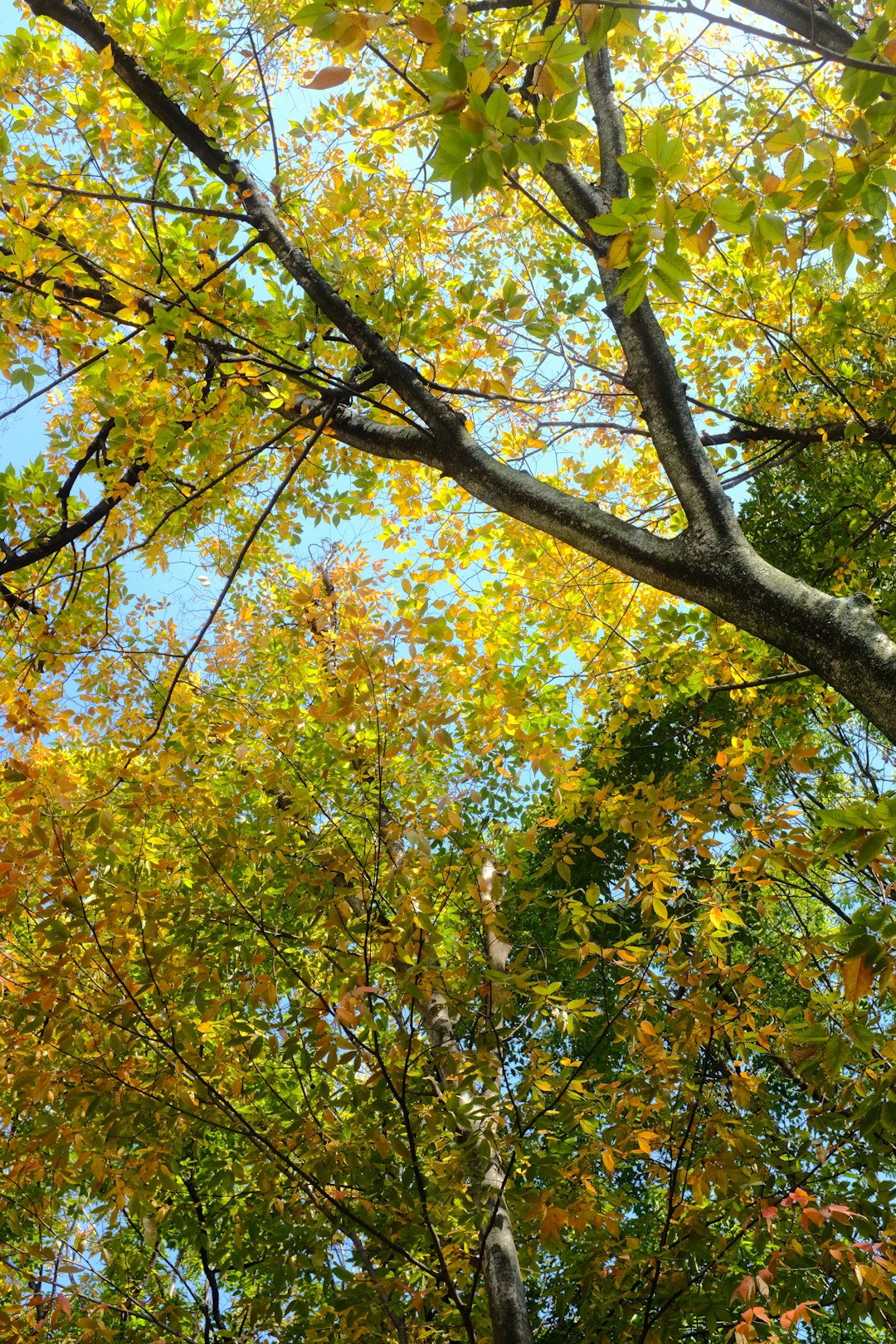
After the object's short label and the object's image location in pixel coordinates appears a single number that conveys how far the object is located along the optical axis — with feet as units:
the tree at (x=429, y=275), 5.38
